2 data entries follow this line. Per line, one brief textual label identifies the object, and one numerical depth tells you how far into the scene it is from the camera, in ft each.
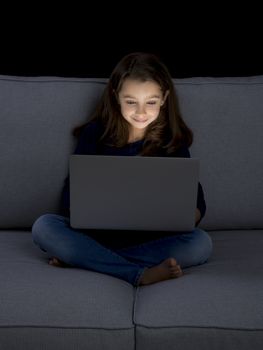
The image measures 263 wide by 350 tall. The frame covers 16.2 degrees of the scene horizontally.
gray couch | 8.14
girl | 9.28
